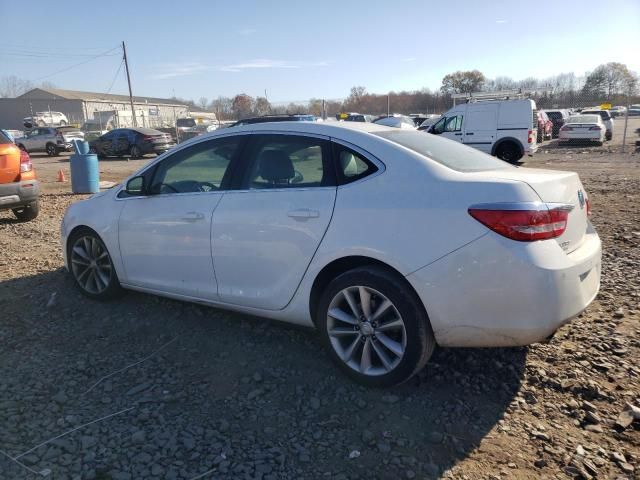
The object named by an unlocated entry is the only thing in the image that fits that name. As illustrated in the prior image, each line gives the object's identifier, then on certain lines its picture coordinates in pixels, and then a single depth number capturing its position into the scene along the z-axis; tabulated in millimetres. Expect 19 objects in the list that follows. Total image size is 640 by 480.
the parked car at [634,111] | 56562
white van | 16500
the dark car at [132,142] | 23422
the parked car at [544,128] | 24122
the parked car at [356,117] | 27292
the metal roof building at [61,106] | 67875
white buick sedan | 2674
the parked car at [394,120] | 22314
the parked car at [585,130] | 22953
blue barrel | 11648
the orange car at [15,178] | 7469
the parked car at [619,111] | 54581
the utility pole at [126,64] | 40906
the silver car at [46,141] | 26938
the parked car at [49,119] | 46281
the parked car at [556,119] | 30906
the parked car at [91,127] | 39406
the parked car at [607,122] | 26294
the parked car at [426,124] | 21781
